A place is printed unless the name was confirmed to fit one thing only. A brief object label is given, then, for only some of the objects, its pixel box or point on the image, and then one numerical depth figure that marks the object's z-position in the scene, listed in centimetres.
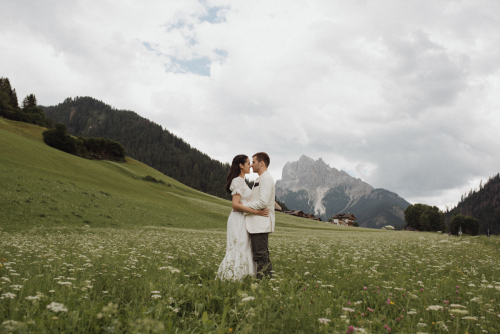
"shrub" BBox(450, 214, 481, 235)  10762
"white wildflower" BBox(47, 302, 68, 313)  259
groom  670
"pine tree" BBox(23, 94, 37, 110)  13504
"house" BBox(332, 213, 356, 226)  18788
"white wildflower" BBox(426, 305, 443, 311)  366
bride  661
